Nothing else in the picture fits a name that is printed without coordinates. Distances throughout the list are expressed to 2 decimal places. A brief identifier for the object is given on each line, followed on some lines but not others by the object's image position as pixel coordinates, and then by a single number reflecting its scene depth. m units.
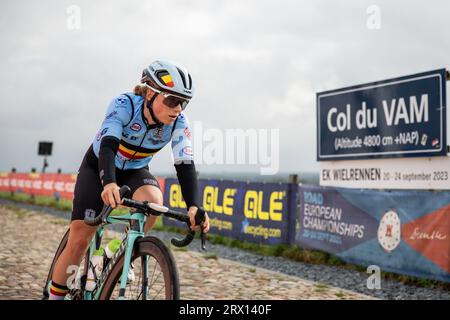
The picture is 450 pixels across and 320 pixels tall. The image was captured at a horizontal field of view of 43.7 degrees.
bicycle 3.26
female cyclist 3.70
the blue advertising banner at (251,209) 12.77
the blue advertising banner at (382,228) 9.19
